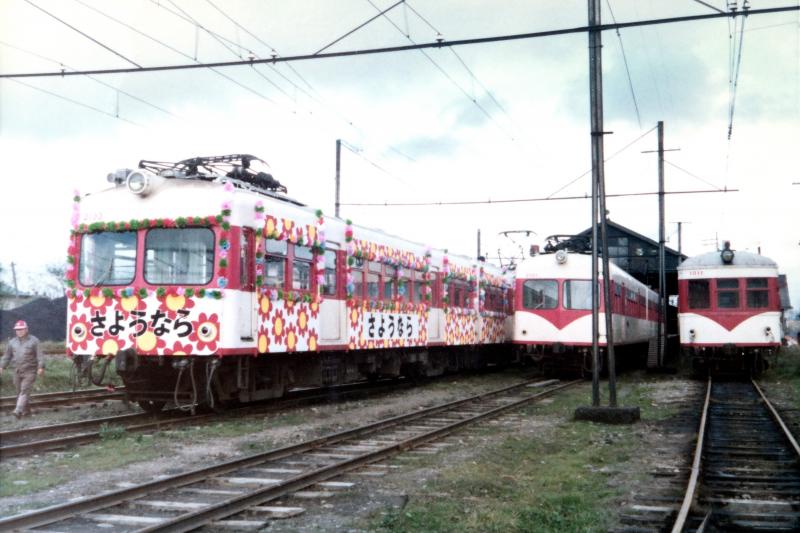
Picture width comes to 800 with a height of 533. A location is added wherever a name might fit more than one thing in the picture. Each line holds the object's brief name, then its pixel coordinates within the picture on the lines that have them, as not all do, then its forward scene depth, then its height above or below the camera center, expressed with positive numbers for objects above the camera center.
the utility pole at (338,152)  26.95 +6.22
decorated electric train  11.59 +0.81
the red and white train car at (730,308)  21.22 +0.93
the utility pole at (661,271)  26.67 +2.51
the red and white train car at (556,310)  21.53 +0.84
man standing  12.35 -0.37
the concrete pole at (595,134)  12.48 +3.23
